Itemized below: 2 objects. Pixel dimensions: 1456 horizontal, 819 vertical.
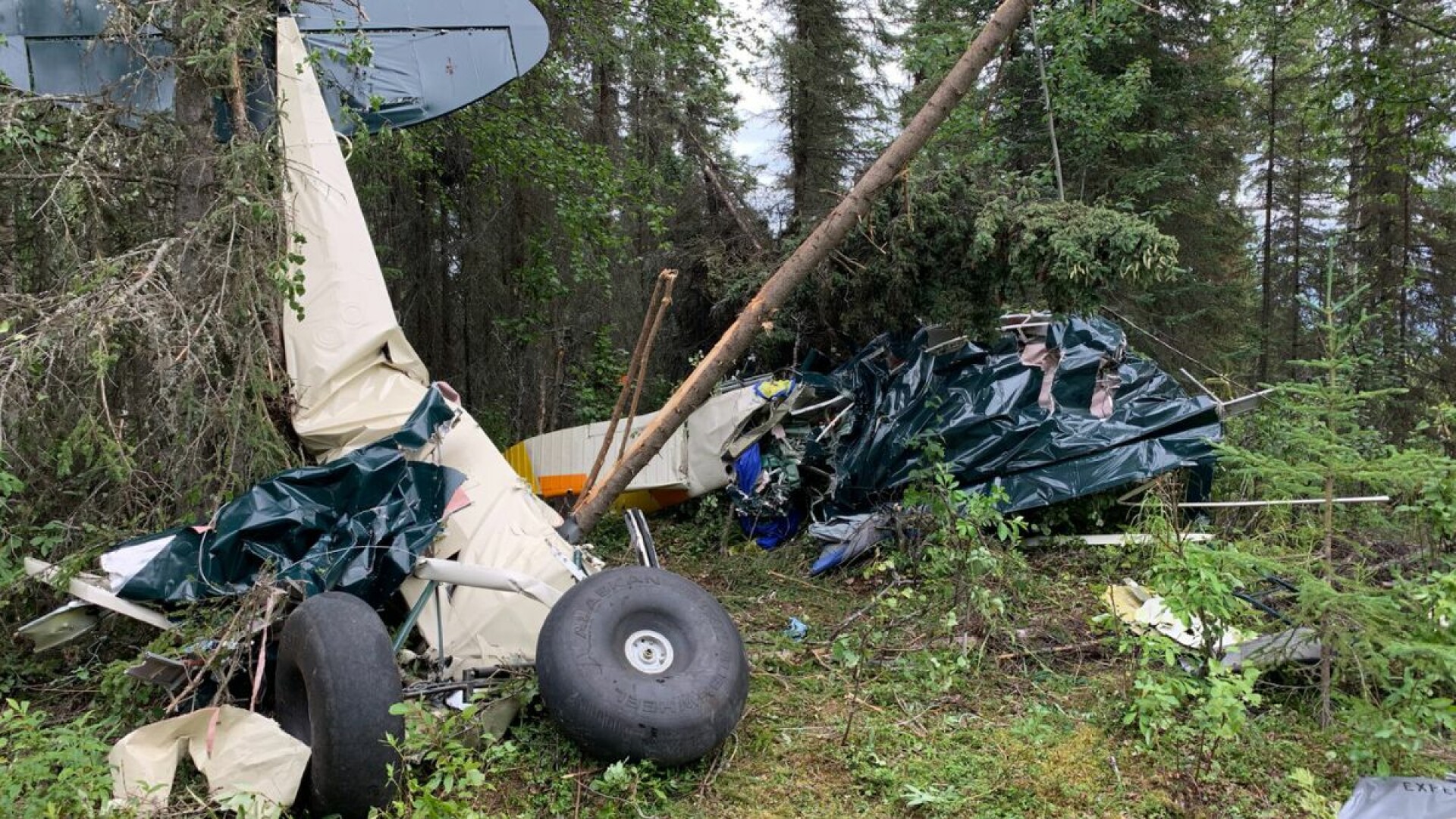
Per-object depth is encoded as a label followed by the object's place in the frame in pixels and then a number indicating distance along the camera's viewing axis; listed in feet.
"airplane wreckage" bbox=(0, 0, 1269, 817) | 11.73
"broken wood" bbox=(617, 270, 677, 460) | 18.61
